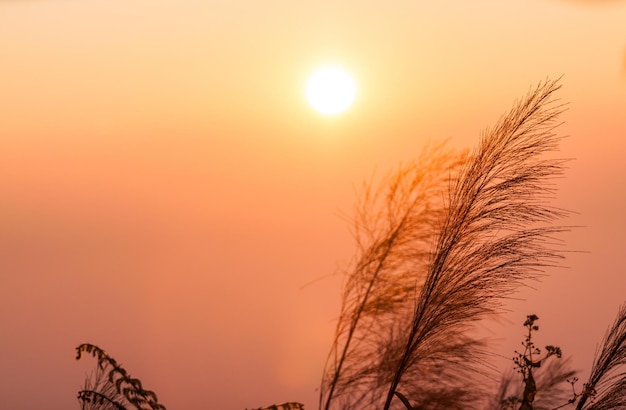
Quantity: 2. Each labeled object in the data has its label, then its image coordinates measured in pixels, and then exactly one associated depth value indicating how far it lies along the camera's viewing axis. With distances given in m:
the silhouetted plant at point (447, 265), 4.76
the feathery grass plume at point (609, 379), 5.01
